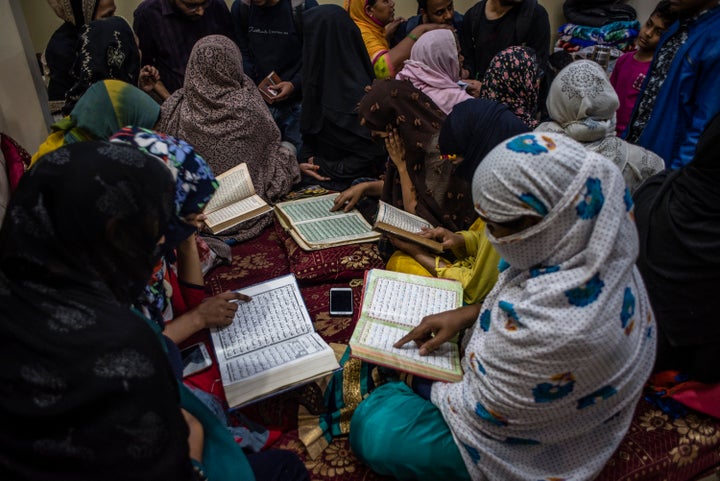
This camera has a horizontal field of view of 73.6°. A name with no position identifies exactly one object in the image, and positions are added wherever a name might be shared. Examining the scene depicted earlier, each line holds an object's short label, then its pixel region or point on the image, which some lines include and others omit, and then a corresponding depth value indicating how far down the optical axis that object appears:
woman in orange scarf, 3.25
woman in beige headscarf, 2.51
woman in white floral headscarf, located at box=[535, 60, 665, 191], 2.01
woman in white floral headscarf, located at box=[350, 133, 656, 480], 0.99
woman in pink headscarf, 2.57
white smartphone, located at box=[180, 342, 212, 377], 1.45
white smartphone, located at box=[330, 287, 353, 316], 1.88
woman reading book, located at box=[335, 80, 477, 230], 2.18
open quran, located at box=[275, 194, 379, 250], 2.27
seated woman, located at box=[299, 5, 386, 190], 2.88
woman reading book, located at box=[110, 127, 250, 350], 1.41
